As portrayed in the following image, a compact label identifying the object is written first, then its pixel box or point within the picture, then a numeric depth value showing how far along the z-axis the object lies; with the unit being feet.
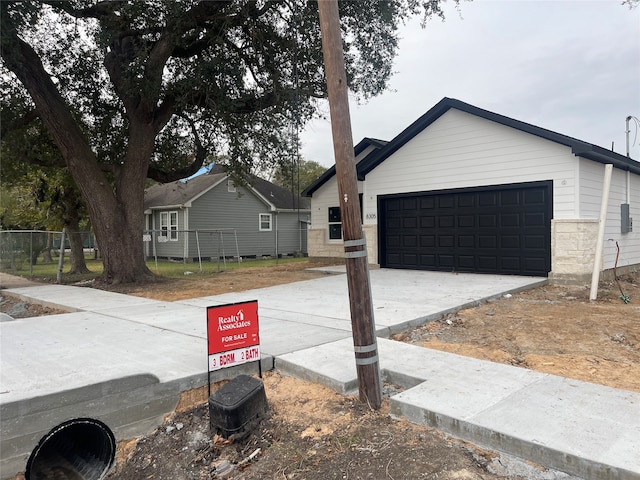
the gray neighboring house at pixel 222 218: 77.25
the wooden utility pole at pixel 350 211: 11.57
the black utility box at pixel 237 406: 10.72
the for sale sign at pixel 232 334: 12.90
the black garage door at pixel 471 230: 36.17
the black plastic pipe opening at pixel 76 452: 10.60
